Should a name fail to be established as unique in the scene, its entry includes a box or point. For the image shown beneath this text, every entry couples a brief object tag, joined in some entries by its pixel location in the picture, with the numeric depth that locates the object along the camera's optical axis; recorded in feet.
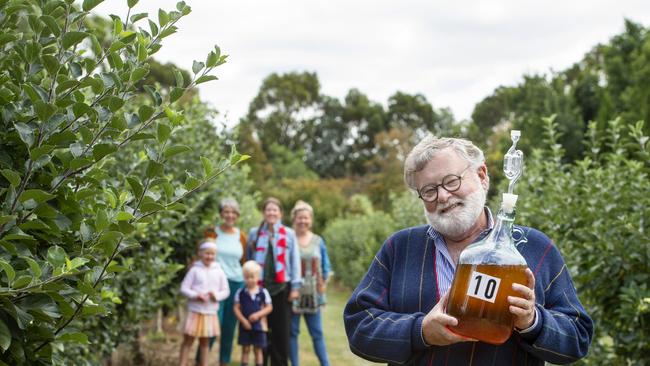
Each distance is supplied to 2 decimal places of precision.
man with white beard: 8.41
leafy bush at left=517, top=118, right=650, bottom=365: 16.53
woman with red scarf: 26.35
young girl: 25.80
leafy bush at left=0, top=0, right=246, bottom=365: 6.95
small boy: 25.80
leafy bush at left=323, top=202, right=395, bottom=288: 60.39
